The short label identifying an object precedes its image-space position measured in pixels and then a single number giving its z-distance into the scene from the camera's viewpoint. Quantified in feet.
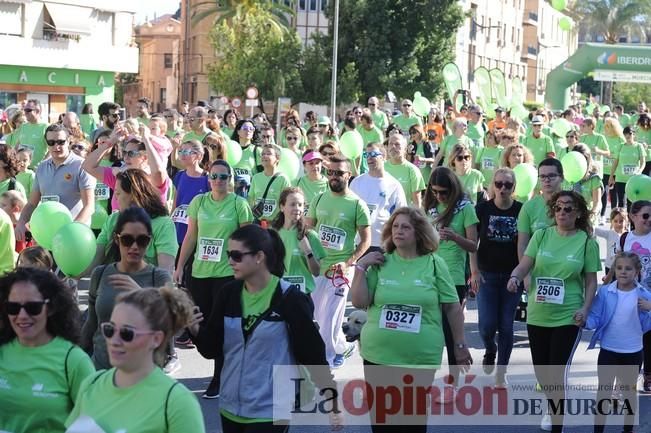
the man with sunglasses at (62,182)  32.81
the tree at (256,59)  153.89
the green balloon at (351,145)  50.08
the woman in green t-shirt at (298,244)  27.86
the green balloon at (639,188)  35.04
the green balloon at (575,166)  41.34
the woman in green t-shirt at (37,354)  14.75
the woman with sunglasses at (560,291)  24.06
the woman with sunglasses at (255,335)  17.01
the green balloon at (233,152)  41.92
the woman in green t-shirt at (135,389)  12.55
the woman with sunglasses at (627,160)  59.11
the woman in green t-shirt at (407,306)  19.77
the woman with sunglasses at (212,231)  29.22
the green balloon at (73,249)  22.65
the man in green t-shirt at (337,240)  30.27
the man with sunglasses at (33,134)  48.85
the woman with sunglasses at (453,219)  27.32
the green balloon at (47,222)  26.53
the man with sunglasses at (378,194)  33.55
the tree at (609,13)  254.88
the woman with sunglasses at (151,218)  23.17
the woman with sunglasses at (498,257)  28.17
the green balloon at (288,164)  41.06
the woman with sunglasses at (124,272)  18.52
